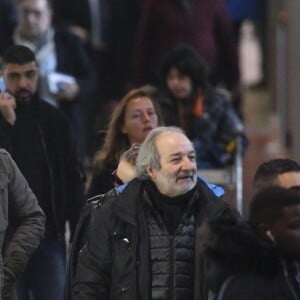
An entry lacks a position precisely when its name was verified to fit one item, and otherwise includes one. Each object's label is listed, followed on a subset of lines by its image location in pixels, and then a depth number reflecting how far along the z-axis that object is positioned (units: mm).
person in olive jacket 15922
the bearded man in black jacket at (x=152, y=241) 15203
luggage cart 23703
